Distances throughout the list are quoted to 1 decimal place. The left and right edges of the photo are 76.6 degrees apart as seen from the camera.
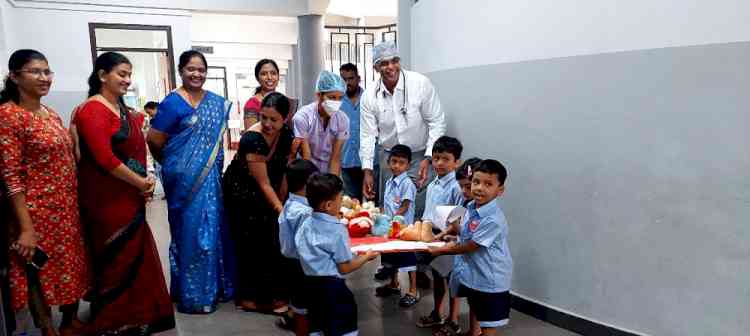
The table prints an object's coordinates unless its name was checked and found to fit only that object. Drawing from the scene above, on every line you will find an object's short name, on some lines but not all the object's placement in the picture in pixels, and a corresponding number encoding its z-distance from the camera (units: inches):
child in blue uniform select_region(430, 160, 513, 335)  77.9
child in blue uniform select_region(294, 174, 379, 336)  70.6
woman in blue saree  100.0
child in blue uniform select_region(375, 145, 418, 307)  107.4
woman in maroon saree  85.7
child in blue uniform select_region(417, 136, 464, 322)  95.7
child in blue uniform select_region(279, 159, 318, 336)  77.2
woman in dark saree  96.0
